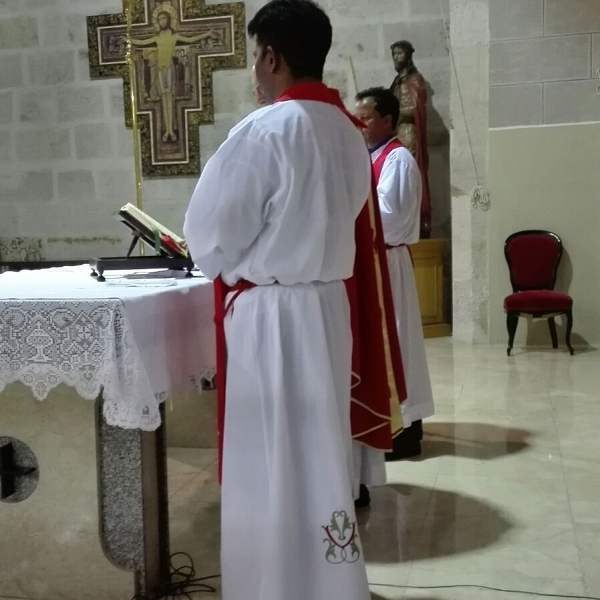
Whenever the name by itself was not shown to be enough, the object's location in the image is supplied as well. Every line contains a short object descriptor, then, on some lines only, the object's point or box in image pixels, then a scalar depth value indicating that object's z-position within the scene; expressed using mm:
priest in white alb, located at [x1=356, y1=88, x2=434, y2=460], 3484
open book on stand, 2549
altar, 1995
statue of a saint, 6973
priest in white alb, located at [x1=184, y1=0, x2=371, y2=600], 1885
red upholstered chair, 6117
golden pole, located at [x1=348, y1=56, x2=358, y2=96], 7520
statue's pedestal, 6957
